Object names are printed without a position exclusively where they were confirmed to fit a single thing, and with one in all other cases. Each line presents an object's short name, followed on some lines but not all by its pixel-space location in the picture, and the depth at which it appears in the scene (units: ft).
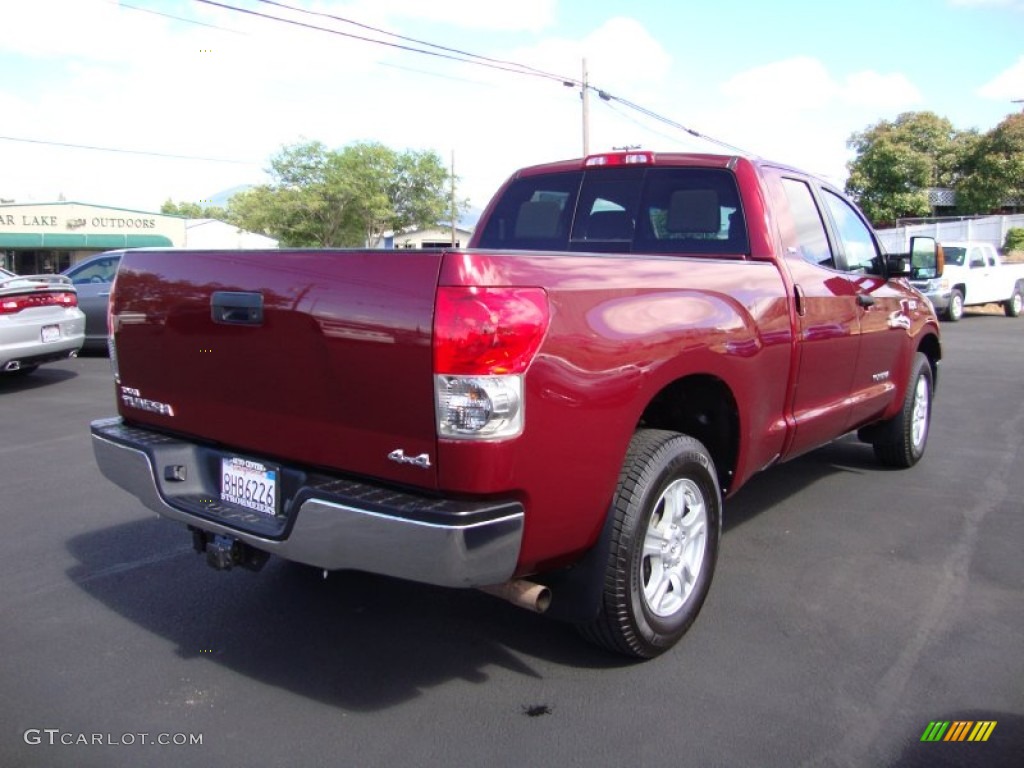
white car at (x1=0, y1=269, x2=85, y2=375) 30.45
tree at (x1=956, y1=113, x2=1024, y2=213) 118.62
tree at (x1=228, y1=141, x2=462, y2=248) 159.53
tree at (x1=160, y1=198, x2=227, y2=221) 310.33
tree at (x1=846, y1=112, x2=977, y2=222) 123.54
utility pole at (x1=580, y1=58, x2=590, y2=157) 81.56
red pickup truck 8.38
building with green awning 149.07
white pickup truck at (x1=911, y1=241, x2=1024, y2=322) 63.57
